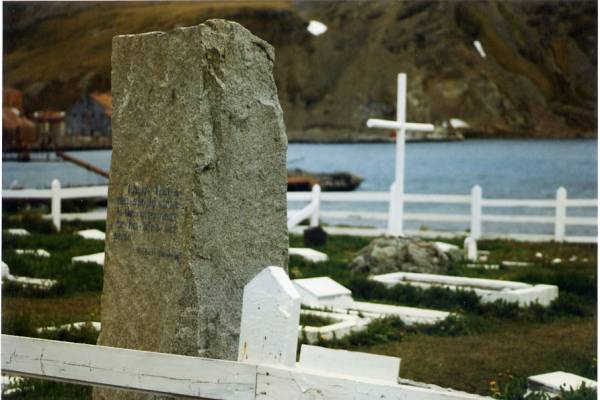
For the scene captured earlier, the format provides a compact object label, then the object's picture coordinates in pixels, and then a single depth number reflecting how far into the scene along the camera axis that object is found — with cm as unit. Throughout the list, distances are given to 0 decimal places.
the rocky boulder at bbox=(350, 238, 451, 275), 1036
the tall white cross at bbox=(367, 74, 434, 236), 1091
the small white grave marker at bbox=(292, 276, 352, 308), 839
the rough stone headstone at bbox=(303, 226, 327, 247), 1329
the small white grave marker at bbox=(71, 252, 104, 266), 1012
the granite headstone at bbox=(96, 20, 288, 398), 406
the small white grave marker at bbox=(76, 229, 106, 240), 1294
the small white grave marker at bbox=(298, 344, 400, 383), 265
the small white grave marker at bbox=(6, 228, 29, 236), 1255
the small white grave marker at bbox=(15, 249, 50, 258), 1062
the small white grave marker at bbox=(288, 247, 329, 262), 1132
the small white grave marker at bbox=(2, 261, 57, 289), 876
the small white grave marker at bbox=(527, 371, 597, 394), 542
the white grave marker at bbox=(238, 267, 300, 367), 248
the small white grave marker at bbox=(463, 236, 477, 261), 1191
